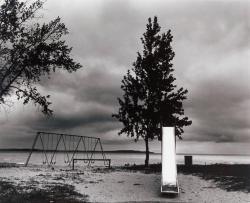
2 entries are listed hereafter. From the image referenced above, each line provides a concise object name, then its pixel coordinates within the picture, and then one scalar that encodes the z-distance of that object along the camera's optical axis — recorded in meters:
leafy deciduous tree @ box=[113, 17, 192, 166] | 36.75
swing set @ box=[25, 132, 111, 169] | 33.53
